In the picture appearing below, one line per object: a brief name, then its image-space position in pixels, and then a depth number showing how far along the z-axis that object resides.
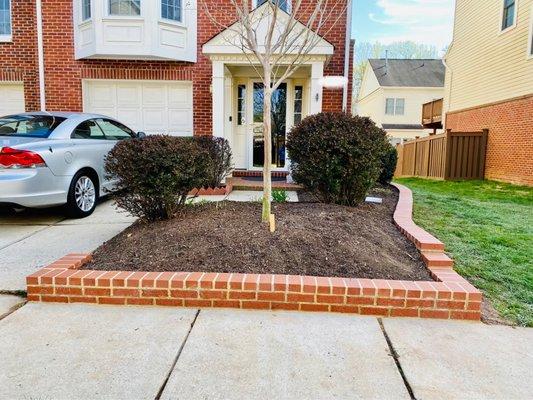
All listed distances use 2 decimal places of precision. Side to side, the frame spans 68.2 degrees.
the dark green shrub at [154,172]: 3.96
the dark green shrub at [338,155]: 4.98
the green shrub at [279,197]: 5.50
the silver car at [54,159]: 4.77
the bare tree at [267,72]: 3.70
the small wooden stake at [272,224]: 3.75
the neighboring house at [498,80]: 11.56
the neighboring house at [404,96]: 29.91
